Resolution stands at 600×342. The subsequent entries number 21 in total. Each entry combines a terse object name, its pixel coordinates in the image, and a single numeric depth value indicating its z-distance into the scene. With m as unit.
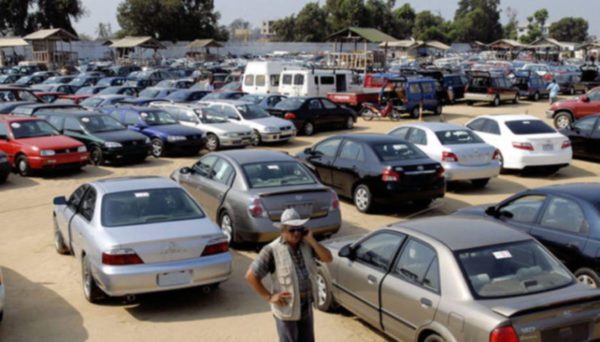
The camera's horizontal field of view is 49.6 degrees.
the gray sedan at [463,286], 5.24
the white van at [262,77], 32.69
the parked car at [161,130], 20.17
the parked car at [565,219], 7.79
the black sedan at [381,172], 12.55
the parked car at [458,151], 14.70
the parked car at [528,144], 16.58
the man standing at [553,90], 34.75
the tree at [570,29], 176.38
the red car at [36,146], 16.88
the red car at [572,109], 24.34
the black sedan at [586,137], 18.47
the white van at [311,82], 30.80
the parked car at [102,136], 18.58
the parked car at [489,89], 35.44
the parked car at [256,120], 22.39
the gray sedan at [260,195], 9.88
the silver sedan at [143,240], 7.47
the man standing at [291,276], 5.08
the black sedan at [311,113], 24.81
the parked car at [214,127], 21.41
